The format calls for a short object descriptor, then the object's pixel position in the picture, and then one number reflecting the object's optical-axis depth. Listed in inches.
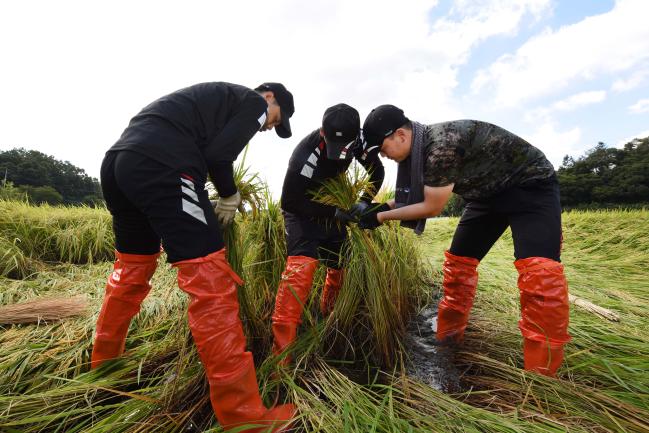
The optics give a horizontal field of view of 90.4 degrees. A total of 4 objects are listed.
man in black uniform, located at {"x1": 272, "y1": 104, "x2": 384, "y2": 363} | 75.4
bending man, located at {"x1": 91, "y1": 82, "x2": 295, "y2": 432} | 49.6
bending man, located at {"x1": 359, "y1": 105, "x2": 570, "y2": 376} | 60.9
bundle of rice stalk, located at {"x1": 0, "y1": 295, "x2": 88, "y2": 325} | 89.8
